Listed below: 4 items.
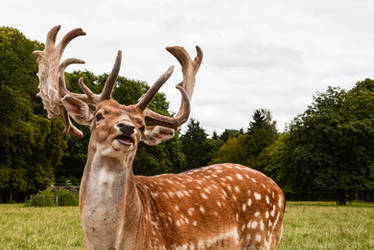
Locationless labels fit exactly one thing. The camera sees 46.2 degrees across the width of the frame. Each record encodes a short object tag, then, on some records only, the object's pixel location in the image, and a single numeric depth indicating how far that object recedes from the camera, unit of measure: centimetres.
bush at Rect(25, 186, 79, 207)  2192
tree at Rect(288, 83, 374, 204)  3262
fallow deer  377
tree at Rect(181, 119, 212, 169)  6600
